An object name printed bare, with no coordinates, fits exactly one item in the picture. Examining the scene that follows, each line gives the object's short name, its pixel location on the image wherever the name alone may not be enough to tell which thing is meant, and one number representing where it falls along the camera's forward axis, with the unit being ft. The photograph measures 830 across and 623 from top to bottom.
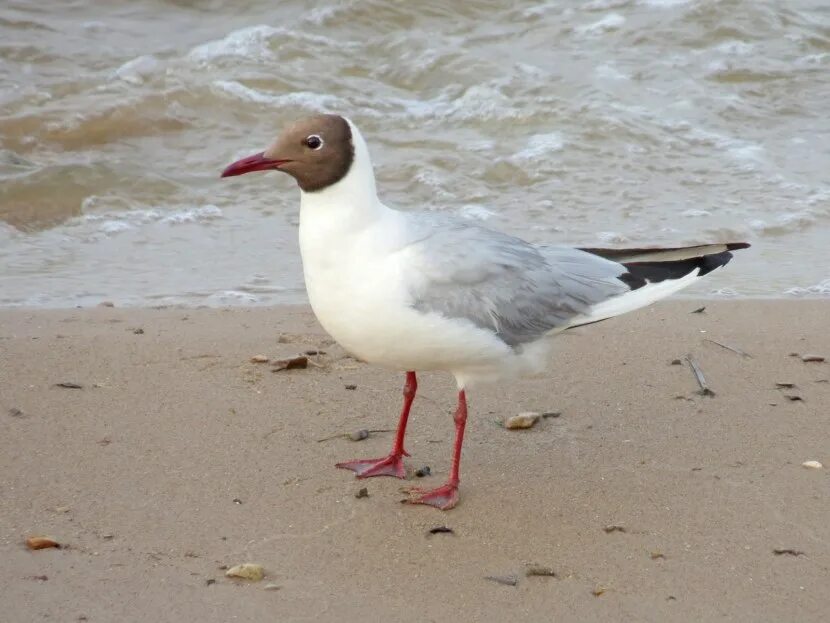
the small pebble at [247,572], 24.61
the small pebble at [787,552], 26.02
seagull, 28.58
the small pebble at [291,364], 36.35
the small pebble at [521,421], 33.22
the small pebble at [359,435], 32.63
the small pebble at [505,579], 24.91
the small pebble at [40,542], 25.14
